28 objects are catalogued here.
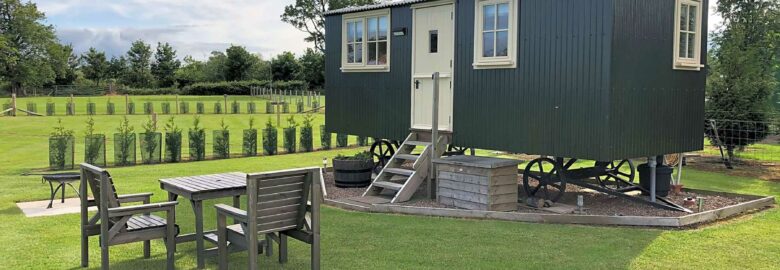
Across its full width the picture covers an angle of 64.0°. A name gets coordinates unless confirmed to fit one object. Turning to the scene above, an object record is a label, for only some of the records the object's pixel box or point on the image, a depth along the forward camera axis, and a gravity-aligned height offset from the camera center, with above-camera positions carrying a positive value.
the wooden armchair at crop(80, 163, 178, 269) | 5.52 -1.15
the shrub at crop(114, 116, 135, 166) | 15.71 -1.23
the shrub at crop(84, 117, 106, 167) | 15.29 -1.21
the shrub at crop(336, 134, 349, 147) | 20.75 -1.32
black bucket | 9.86 -1.21
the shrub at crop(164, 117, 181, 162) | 16.47 -1.25
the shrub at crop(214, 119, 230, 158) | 17.62 -1.25
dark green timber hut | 8.55 +0.46
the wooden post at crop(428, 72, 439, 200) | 10.32 -0.55
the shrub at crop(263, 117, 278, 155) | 18.56 -1.18
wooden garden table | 5.98 -0.89
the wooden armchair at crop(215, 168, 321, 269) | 5.14 -0.97
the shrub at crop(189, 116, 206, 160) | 17.02 -1.21
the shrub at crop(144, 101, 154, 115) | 34.37 -0.53
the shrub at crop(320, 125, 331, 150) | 20.45 -1.32
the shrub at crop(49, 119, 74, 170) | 14.87 -1.27
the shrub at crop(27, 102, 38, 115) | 33.73 -0.59
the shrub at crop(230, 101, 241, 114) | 35.50 -0.50
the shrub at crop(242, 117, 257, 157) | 18.23 -1.28
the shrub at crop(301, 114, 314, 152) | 19.50 -1.20
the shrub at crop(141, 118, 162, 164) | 16.17 -1.26
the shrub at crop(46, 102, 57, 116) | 32.47 -0.61
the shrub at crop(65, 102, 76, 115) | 33.17 -0.60
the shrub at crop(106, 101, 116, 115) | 33.81 -0.60
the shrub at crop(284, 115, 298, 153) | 19.08 -1.20
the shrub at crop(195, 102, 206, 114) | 34.83 -0.51
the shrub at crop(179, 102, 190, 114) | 35.21 -0.53
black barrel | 11.50 -1.34
